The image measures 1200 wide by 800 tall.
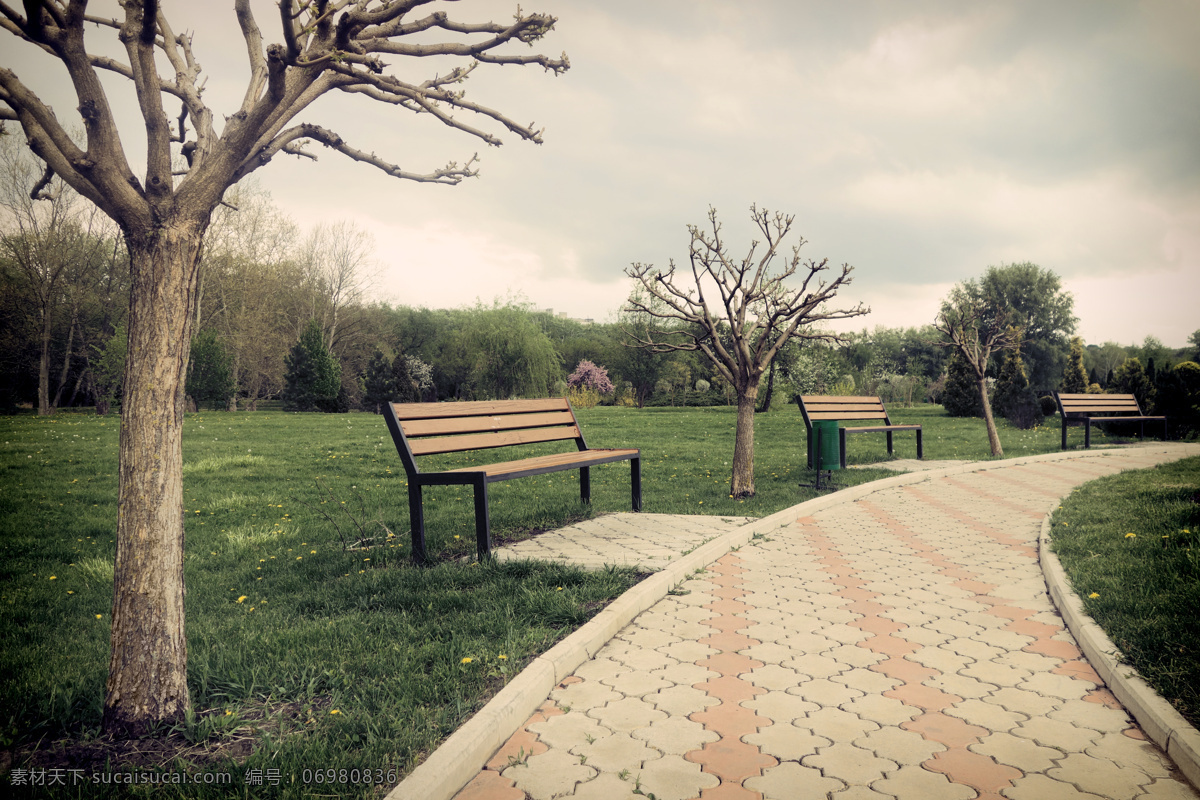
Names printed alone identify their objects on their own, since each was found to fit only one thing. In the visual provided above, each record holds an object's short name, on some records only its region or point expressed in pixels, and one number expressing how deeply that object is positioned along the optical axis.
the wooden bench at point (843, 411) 11.01
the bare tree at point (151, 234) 2.66
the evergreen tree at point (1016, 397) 22.33
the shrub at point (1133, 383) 17.52
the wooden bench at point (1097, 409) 14.23
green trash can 8.79
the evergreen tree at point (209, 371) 26.73
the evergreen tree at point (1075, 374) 27.03
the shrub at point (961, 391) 25.31
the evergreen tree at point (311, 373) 32.38
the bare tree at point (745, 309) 8.38
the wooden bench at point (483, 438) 5.32
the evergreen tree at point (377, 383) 34.44
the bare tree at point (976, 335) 12.80
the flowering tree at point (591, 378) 39.25
